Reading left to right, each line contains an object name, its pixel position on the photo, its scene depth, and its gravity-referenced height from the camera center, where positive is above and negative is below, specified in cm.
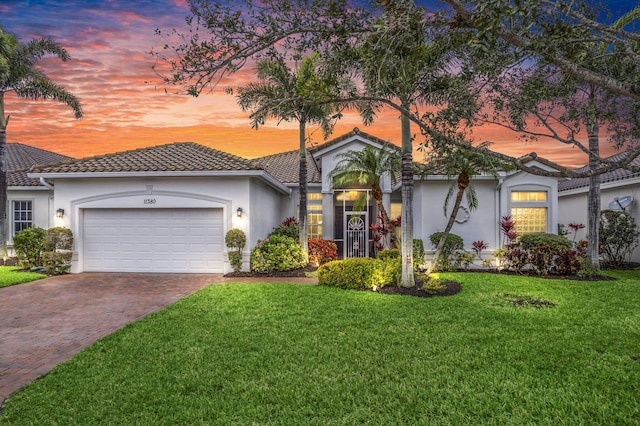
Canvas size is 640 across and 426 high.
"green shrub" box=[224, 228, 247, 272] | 1298 -83
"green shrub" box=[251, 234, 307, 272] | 1336 -130
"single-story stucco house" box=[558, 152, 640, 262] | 1639 +99
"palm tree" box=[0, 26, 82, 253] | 1641 +634
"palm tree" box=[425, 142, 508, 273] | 864 +131
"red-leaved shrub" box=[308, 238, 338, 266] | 1496 -137
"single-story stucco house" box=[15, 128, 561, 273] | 1341 +45
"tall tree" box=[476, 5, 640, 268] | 758 +264
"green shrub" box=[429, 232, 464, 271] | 1386 -132
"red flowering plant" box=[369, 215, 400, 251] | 1516 -67
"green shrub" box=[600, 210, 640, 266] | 1542 -78
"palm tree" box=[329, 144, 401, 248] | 1242 +166
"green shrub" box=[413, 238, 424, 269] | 1358 -125
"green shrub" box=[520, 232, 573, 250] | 1326 -86
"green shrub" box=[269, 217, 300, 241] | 1612 -51
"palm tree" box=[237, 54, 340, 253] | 680 +255
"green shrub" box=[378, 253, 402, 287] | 1062 -156
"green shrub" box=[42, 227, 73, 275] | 1324 -109
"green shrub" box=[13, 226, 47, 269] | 1433 -99
